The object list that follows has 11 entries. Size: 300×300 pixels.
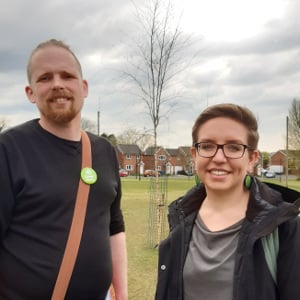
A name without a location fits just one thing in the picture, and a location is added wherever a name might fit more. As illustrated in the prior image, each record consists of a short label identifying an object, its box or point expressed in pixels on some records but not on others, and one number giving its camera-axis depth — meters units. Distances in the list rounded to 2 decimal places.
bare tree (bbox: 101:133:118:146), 58.74
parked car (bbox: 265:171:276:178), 60.96
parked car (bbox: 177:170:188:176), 72.69
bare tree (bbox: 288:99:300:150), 39.38
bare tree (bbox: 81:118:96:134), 43.81
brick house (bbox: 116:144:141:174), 76.51
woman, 1.65
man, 2.09
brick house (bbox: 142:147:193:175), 69.50
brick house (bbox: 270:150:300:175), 40.81
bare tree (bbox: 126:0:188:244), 8.05
